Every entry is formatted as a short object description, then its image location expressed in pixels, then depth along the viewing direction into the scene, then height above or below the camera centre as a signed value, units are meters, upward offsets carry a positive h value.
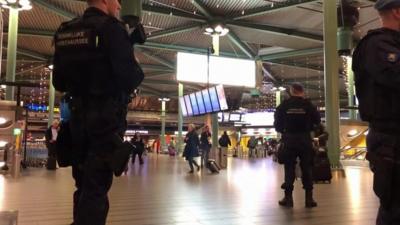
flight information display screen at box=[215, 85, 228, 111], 13.47 +1.30
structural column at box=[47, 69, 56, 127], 23.30 +1.87
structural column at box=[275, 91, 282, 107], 35.19 +3.63
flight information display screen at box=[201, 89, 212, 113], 14.12 +1.28
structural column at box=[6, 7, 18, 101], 15.22 +3.53
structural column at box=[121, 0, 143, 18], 6.39 +2.02
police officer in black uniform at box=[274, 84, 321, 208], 5.34 +0.05
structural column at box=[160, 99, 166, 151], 39.61 +1.54
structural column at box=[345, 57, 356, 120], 20.97 +2.60
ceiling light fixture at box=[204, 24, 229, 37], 16.86 +4.45
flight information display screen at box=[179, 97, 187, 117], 16.45 +1.29
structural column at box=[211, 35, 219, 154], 16.79 +0.66
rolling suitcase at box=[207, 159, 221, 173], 12.26 -0.85
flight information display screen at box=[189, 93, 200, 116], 15.07 +1.22
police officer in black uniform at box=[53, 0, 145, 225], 2.22 +0.26
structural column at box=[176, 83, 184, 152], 30.62 +0.07
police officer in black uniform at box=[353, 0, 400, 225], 2.10 +0.20
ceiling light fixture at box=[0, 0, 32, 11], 14.17 +4.60
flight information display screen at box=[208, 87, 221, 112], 13.72 +1.30
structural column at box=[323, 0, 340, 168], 11.23 +1.24
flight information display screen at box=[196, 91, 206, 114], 14.55 +1.25
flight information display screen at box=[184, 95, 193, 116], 15.70 +1.25
